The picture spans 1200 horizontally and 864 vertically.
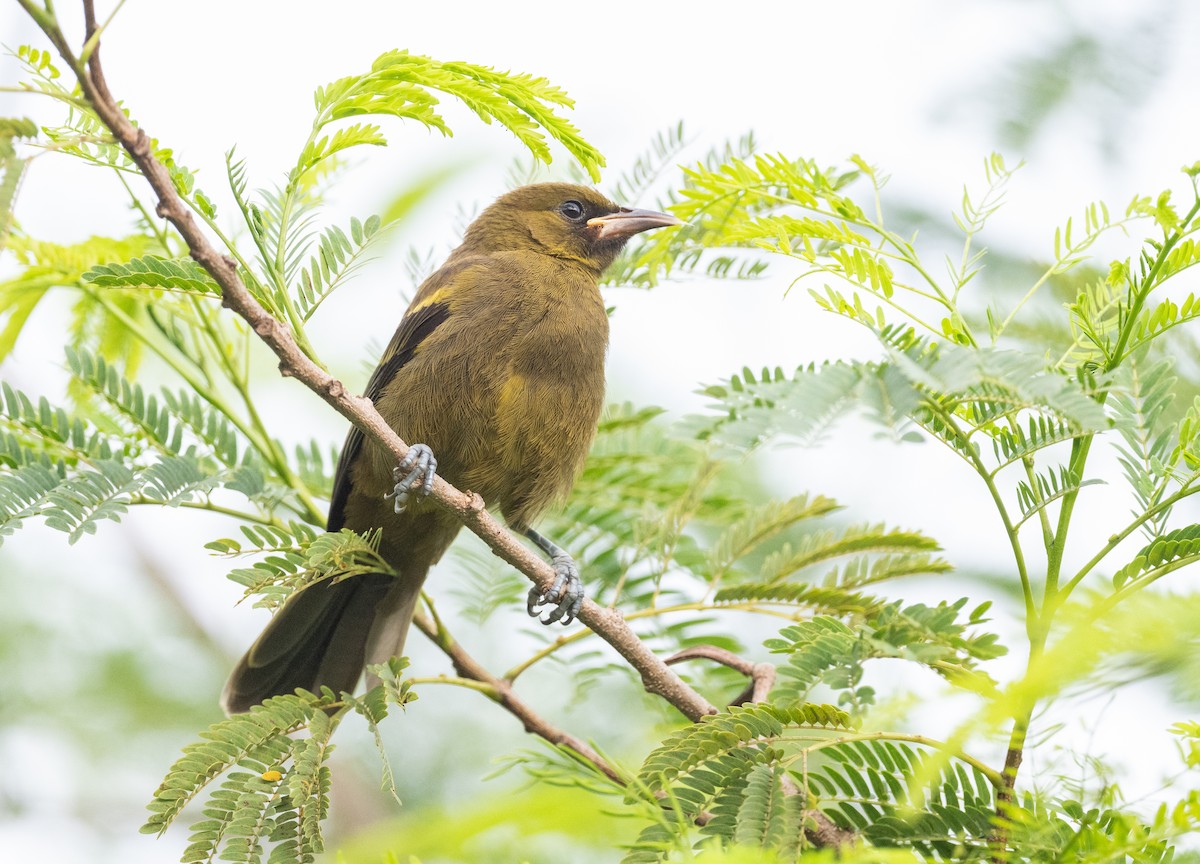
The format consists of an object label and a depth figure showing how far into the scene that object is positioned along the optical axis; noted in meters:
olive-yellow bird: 8.20
